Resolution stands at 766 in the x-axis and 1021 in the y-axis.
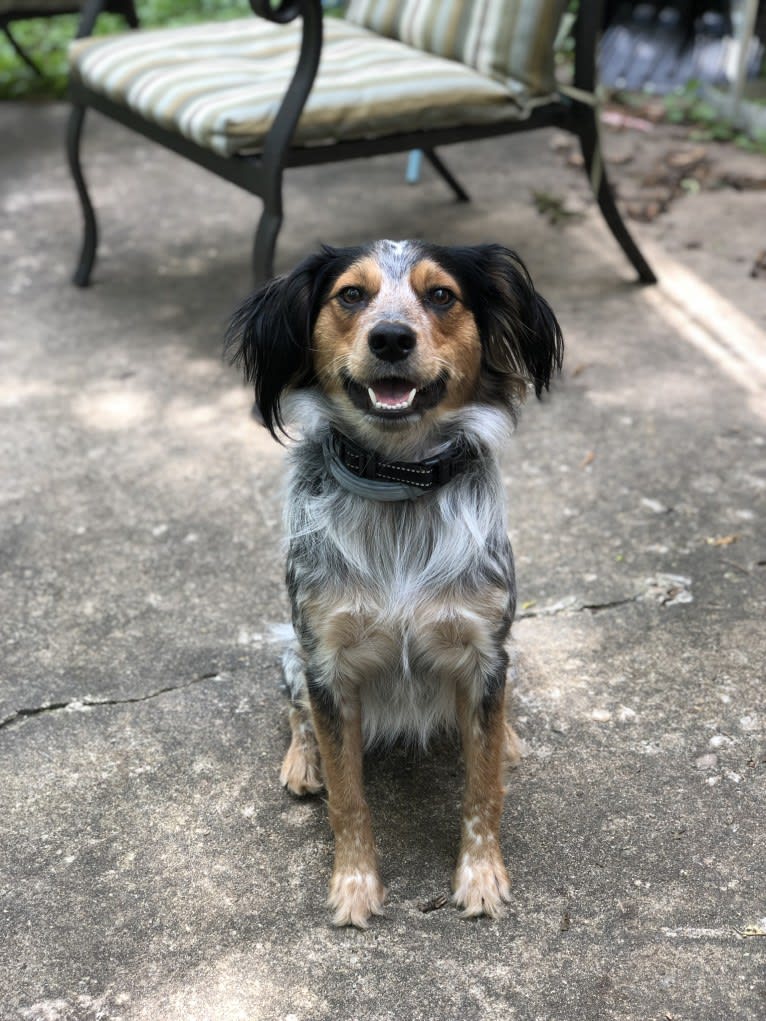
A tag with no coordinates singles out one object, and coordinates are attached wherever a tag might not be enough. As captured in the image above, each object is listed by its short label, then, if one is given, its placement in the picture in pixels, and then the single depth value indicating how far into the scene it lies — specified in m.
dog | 2.17
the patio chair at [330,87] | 3.78
